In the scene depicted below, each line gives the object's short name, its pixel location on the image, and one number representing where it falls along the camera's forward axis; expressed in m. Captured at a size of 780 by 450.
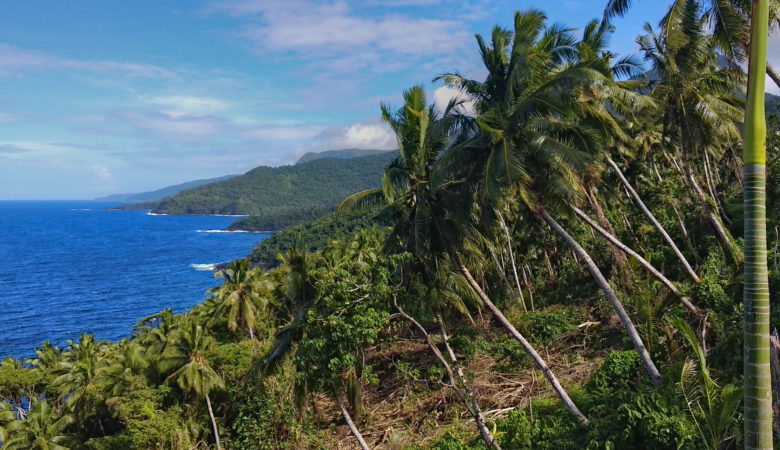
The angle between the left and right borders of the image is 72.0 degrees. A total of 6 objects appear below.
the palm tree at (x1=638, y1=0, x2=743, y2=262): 17.41
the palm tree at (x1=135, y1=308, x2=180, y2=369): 26.08
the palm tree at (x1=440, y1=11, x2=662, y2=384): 12.33
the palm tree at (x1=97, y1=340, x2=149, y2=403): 23.92
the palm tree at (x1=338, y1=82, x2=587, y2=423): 14.44
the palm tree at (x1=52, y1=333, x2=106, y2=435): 25.86
